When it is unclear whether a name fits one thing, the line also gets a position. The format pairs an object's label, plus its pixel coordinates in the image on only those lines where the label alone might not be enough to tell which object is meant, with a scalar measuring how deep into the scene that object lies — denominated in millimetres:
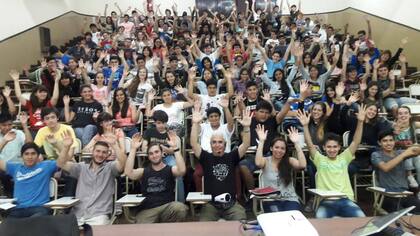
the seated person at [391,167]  3591
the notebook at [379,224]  1679
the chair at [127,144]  4554
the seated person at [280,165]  3592
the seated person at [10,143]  4102
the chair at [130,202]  3016
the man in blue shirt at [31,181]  3387
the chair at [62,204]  2934
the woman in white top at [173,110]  5148
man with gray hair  3494
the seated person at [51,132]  4402
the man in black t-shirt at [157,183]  3344
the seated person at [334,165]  3641
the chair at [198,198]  3027
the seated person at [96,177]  3434
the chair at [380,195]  3166
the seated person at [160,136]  4246
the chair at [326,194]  2955
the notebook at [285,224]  1671
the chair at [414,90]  6422
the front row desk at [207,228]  2043
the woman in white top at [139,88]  6223
